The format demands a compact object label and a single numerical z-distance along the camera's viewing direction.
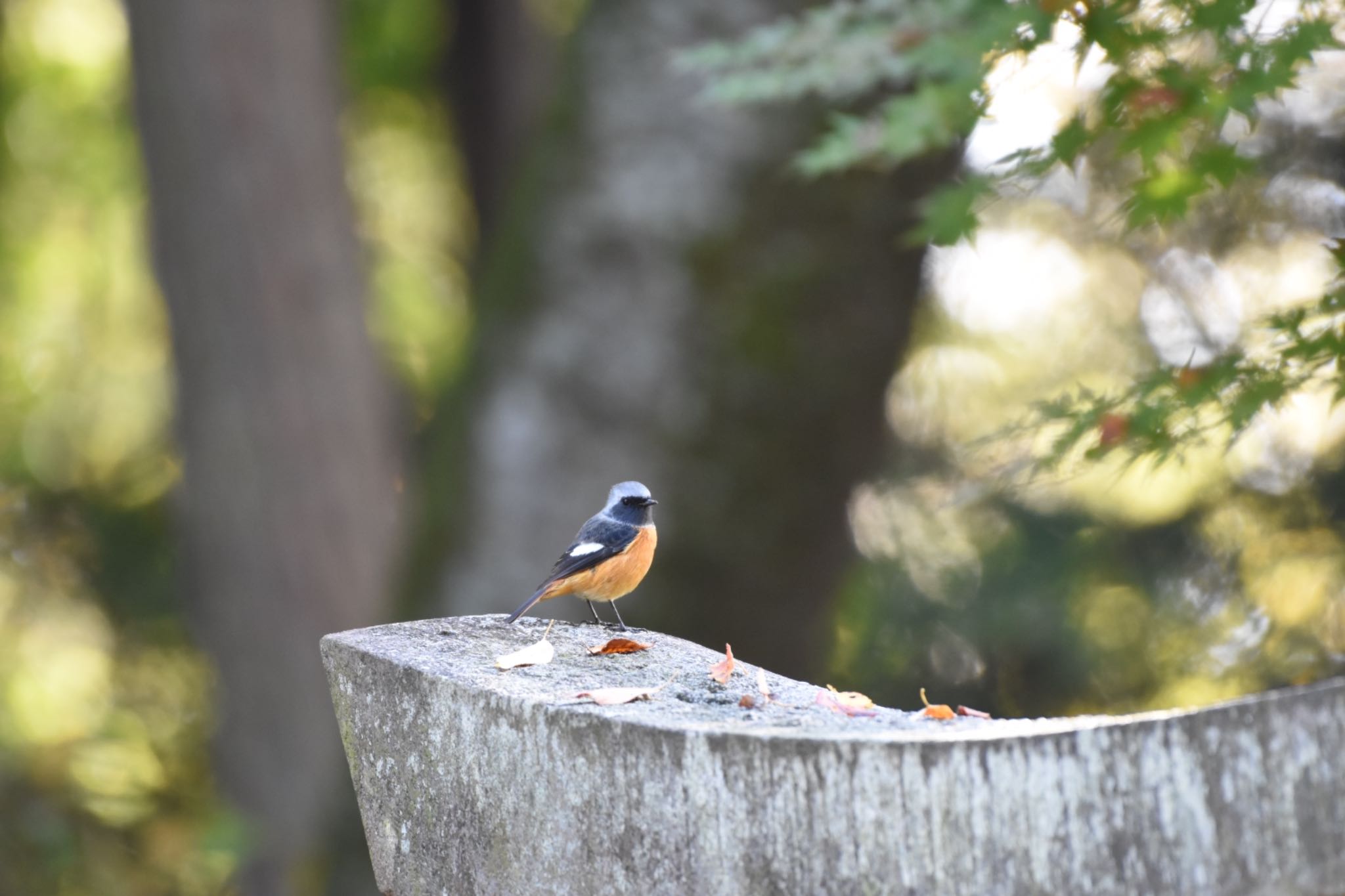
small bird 13.03
